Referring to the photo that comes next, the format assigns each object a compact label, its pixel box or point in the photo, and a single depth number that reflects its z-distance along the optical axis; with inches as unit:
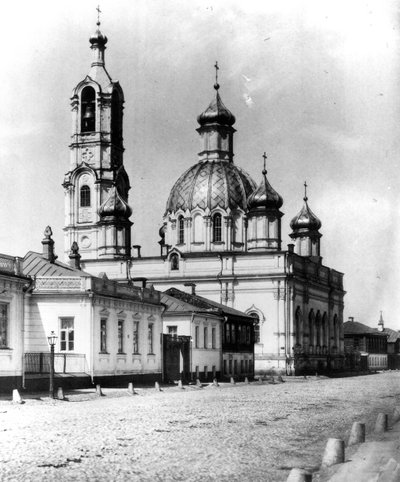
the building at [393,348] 4234.7
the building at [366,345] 3686.0
